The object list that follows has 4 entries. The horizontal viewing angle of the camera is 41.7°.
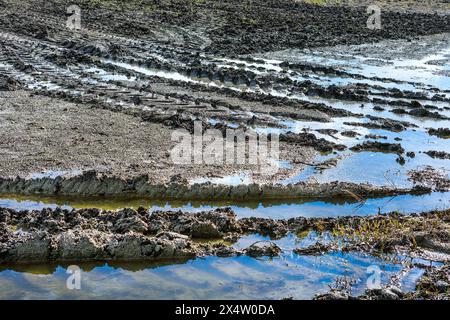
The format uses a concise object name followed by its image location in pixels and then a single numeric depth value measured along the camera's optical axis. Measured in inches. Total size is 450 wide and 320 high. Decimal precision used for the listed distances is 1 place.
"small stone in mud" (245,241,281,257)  353.7
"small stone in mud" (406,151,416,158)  525.7
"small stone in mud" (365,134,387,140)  567.5
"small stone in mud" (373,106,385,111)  650.3
